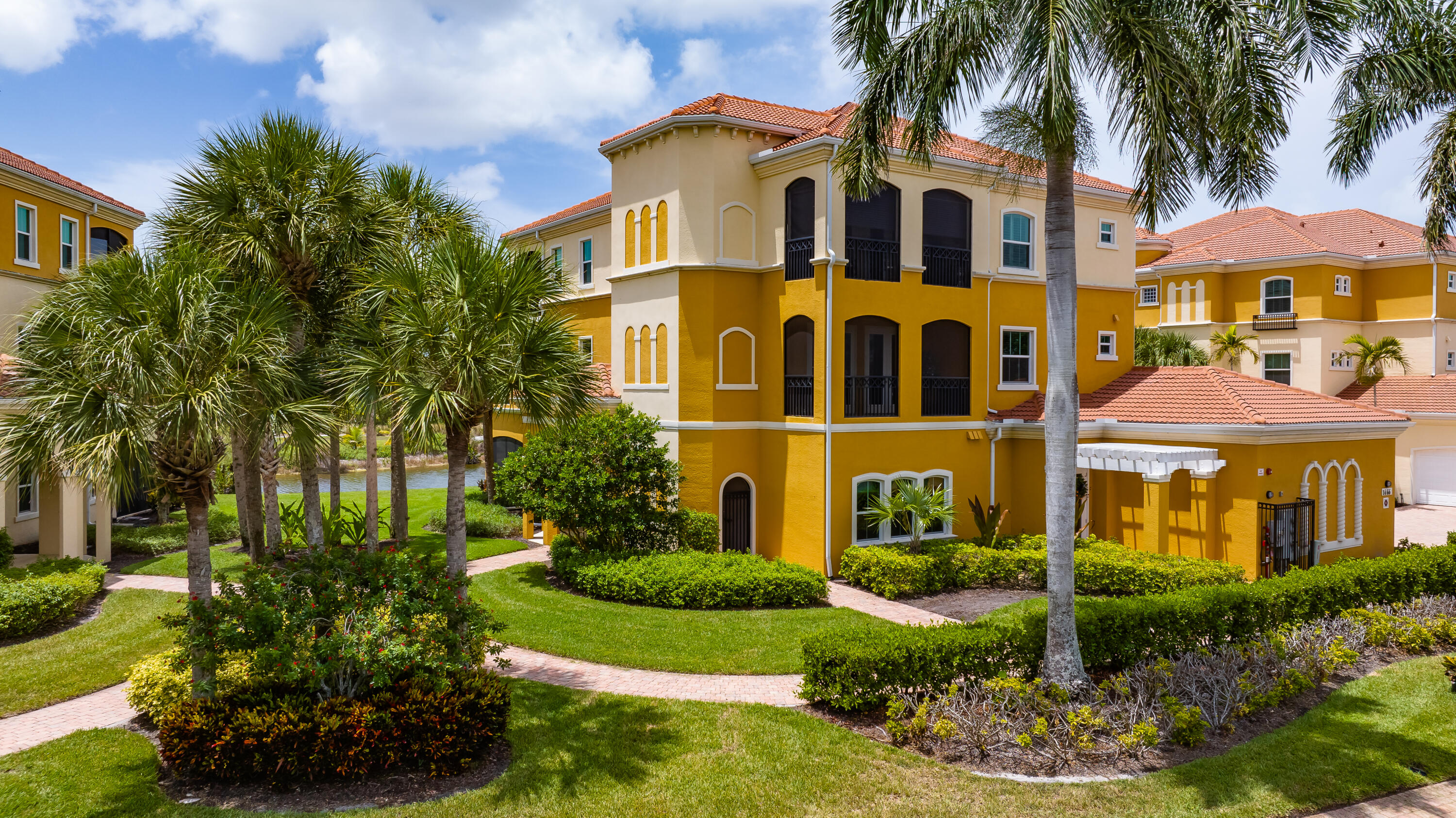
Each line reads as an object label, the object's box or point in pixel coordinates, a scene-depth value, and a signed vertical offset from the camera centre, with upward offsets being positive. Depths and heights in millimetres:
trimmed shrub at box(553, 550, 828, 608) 16516 -3694
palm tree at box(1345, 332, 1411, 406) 33719 +1756
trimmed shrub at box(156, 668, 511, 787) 8805 -3597
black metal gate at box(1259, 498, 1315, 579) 17969 -3082
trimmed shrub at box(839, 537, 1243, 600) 16906 -3639
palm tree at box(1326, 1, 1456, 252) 12531 +5359
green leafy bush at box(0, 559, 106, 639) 14375 -3491
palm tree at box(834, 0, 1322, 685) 9750 +3960
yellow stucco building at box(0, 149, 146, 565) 19781 +4612
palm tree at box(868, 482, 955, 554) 19016 -2494
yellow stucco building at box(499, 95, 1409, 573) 19125 +1052
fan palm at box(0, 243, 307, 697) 9312 +311
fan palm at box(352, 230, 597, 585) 11750 +875
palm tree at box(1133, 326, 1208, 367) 31953 +1971
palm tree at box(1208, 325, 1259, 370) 34625 +2335
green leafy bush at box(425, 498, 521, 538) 26500 -3912
